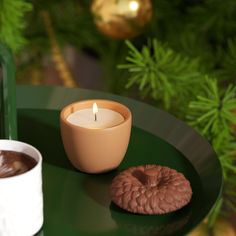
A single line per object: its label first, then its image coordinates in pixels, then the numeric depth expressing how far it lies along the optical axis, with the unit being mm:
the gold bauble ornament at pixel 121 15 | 1196
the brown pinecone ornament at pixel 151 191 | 916
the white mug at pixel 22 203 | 860
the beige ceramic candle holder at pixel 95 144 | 961
